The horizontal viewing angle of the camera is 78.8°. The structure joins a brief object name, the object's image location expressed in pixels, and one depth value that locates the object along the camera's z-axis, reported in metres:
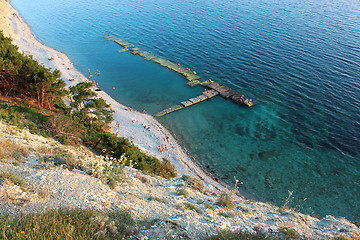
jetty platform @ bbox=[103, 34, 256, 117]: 39.96
